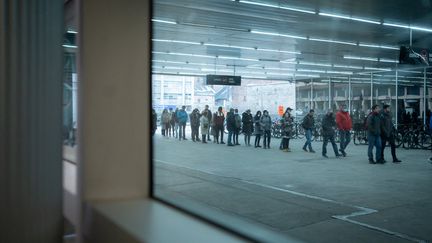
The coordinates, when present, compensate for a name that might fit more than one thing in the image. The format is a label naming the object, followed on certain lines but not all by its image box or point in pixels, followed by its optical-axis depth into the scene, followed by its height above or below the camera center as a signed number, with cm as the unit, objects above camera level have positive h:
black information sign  2114 +155
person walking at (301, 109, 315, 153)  1425 -42
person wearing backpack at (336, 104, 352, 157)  1303 -37
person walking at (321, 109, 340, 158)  1270 -53
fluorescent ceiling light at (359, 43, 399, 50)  1670 +264
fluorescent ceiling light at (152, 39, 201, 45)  1527 +249
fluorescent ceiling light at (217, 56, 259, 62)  1988 +250
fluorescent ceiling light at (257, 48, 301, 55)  1732 +255
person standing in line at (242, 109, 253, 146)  1731 -56
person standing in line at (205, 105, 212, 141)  1820 -9
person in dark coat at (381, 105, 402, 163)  1107 -46
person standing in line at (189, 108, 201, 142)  1855 -54
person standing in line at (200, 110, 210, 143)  1824 -62
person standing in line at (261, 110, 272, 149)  1591 -56
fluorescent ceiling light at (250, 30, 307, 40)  1367 +254
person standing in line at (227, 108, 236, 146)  1715 -57
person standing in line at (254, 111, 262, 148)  1631 -76
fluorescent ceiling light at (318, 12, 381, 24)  1129 +260
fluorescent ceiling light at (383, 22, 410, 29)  1277 +263
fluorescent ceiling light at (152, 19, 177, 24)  1183 +249
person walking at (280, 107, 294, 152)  1458 -57
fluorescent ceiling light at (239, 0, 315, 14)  986 +255
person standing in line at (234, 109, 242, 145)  1733 -59
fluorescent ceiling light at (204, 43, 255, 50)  1614 +252
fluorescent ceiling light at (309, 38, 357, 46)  1545 +263
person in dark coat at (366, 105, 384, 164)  1100 -54
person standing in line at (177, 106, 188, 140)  1927 -45
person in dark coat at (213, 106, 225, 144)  1789 -47
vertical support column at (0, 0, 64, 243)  292 -8
